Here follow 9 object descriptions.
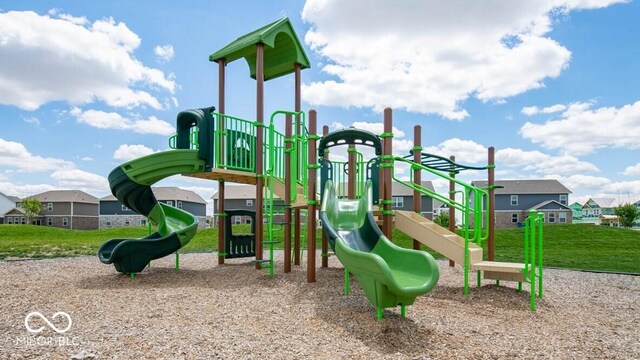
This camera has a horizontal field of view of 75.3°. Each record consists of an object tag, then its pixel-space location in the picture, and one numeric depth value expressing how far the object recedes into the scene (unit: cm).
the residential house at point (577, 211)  6884
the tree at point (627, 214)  4147
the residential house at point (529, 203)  4238
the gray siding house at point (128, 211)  4966
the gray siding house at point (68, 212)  5206
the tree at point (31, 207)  5041
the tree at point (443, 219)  3247
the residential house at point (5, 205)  5638
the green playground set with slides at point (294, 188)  683
